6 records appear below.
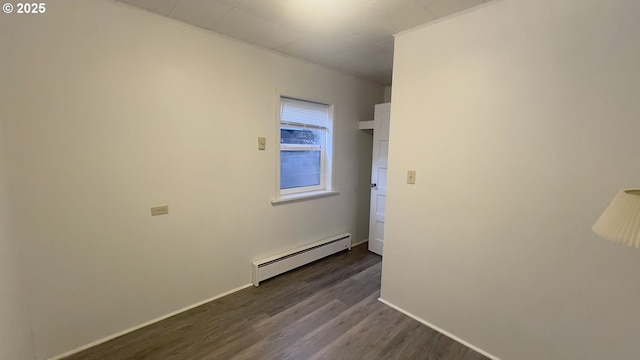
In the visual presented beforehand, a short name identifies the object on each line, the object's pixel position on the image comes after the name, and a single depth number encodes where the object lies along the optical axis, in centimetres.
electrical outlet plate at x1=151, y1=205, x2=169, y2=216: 208
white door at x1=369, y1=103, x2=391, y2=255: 339
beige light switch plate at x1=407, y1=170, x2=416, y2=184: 222
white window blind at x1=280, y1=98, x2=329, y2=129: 297
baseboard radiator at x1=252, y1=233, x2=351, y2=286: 275
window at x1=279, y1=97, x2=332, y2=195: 304
